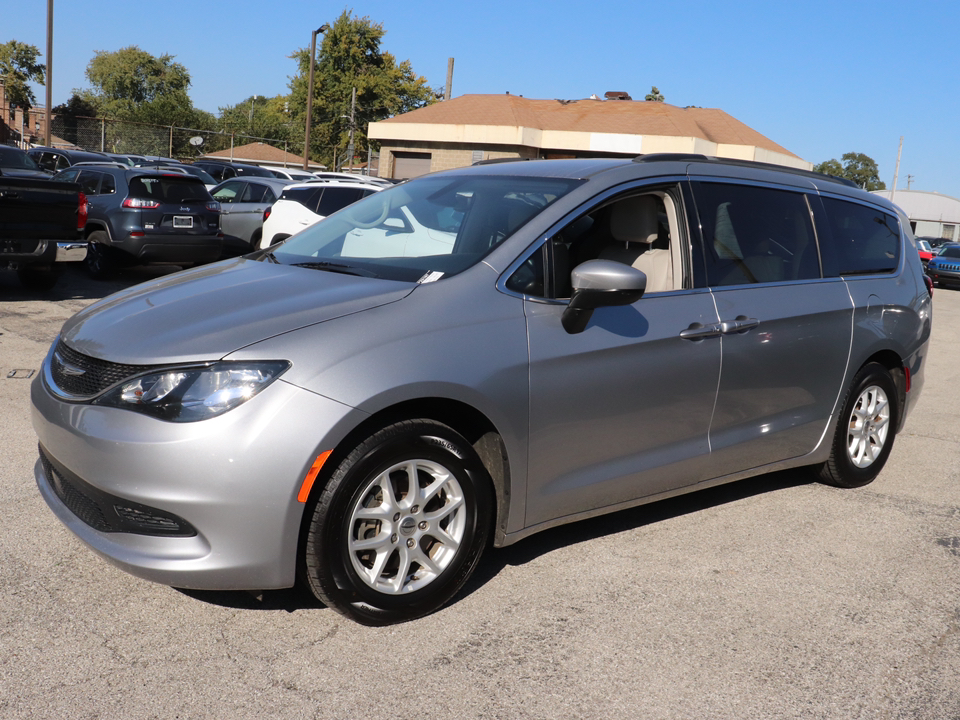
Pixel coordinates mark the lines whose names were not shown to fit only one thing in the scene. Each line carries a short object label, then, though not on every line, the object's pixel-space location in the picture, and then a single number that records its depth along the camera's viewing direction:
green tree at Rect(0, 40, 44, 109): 82.75
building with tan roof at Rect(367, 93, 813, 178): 32.88
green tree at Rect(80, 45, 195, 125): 93.81
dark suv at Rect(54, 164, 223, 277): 12.28
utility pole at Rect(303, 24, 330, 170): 34.65
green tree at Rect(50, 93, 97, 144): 39.16
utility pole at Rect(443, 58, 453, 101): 46.01
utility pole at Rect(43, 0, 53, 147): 31.16
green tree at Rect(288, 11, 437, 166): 67.31
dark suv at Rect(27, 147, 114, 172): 21.06
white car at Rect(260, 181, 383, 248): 13.22
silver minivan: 2.98
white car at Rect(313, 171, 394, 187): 18.52
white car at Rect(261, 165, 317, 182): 22.39
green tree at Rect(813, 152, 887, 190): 134.62
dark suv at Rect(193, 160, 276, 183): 26.44
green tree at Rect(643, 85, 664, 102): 75.19
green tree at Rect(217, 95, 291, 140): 88.73
